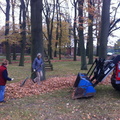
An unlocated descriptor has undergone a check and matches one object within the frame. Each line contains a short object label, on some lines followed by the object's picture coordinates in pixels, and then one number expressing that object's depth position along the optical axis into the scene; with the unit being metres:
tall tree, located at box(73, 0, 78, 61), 22.94
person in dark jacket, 9.45
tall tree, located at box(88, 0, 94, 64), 22.74
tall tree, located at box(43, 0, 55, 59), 31.37
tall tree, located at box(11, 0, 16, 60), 24.67
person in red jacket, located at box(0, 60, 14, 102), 6.57
